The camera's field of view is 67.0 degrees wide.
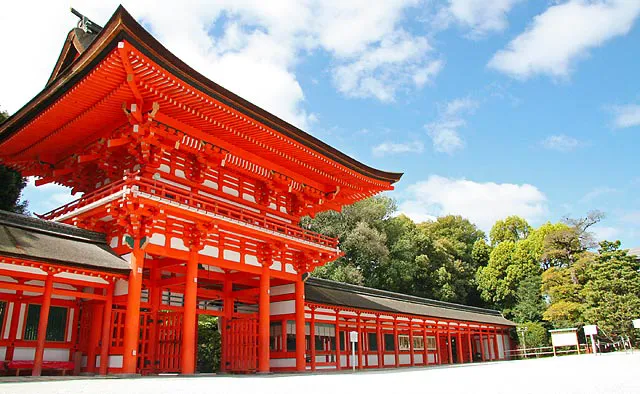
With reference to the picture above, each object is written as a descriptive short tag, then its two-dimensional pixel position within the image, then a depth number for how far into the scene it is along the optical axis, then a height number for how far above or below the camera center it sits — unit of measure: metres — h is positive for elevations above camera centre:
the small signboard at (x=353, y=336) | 17.05 +0.28
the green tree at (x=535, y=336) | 36.84 +0.32
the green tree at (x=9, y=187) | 21.61 +7.17
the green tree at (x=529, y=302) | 41.12 +3.19
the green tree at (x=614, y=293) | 30.61 +2.89
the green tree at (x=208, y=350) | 21.62 -0.11
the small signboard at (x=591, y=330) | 27.76 +0.50
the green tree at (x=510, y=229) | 57.34 +12.76
